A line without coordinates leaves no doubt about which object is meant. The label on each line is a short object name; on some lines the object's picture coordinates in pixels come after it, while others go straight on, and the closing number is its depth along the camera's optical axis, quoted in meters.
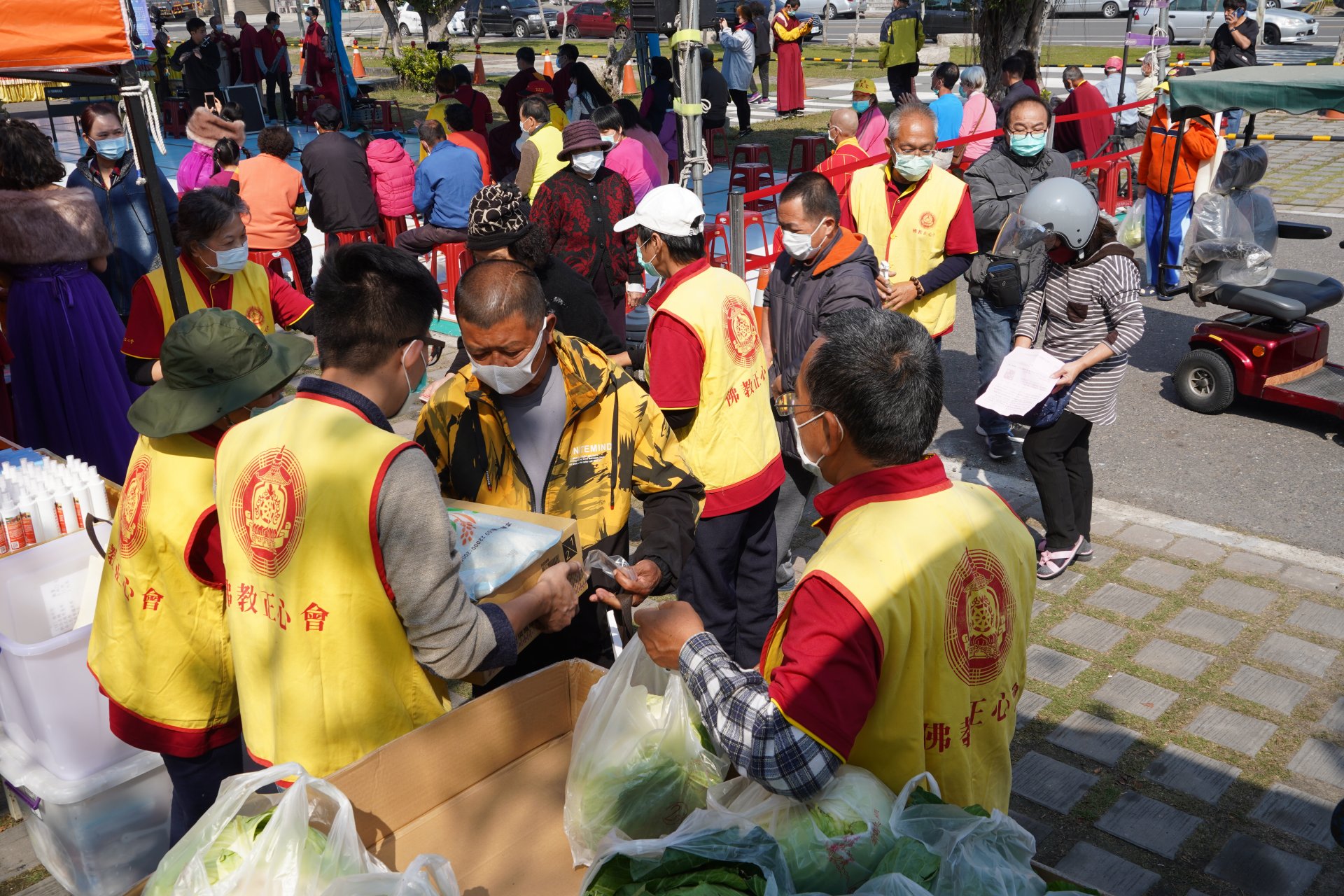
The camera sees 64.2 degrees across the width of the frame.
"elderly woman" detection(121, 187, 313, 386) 4.42
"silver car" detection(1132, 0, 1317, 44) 27.66
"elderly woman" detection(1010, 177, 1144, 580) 5.05
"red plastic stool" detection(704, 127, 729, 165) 16.38
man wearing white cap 4.14
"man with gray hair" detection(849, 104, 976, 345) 5.99
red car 36.69
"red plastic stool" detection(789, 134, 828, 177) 13.16
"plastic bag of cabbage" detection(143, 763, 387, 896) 1.71
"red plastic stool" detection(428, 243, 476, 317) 9.41
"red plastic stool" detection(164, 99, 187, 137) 21.67
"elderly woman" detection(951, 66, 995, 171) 12.26
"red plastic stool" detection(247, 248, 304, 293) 9.12
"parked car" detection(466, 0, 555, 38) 39.75
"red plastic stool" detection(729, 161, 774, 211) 12.40
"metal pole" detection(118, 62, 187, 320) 4.42
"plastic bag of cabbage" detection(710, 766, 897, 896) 1.69
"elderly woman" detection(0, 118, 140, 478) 5.33
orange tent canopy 3.87
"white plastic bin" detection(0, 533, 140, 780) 3.22
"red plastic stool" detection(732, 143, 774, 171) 14.06
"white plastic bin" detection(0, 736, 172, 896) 3.28
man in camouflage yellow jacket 2.84
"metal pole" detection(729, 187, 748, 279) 7.18
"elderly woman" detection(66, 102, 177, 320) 6.54
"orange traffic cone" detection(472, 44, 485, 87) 24.23
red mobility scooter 6.96
